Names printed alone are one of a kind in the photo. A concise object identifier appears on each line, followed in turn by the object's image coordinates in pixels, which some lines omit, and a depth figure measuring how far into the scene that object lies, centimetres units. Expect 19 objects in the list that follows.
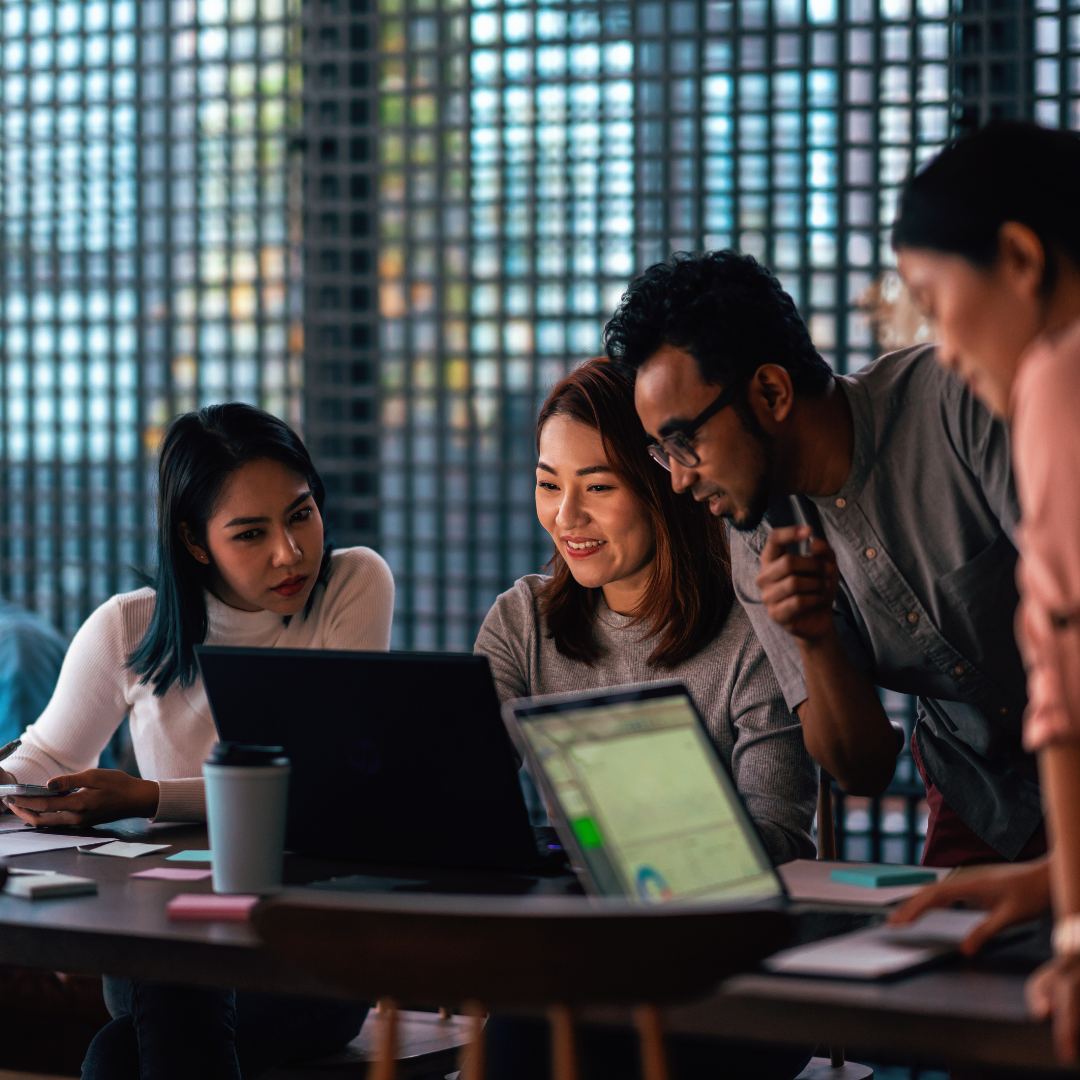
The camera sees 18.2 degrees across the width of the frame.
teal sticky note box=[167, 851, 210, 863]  262
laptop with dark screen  251
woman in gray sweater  286
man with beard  271
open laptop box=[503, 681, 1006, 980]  238
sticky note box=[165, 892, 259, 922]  242
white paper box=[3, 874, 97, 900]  248
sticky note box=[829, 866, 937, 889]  249
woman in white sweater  304
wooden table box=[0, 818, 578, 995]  235
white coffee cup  247
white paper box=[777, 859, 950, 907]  245
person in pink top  216
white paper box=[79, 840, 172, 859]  265
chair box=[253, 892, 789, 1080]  218
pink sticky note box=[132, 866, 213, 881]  255
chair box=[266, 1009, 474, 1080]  277
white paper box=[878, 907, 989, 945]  233
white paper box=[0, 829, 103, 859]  266
